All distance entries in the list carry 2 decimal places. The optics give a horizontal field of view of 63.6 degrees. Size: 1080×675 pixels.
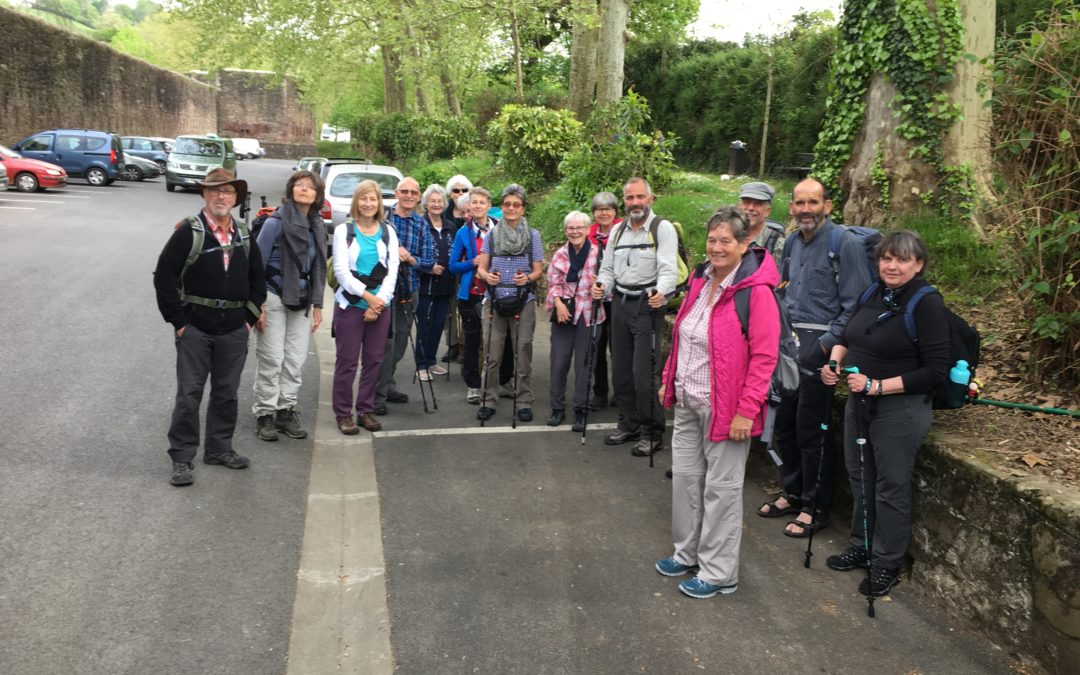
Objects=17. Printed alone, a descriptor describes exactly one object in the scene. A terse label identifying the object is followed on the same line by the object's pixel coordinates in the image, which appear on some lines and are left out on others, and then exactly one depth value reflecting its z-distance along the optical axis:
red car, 24.33
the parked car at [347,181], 16.80
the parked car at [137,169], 33.81
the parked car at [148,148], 37.69
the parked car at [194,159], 29.83
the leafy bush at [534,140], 15.98
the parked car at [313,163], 25.06
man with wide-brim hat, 5.63
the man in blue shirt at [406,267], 7.92
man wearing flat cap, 6.01
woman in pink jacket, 4.46
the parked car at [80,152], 28.66
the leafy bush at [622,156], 12.75
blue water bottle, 4.37
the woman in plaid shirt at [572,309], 7.40
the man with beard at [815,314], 5.22
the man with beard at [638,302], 6.67
